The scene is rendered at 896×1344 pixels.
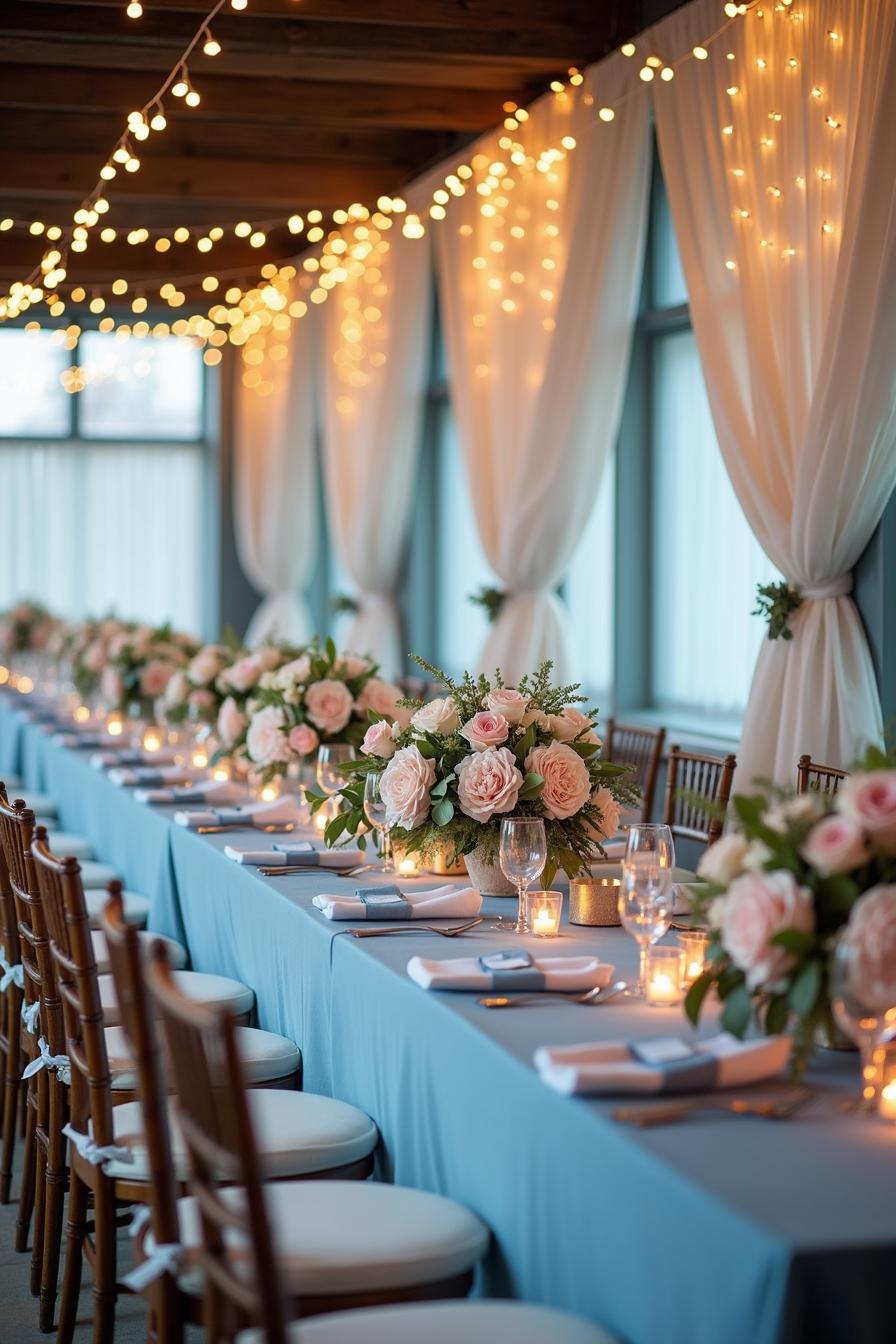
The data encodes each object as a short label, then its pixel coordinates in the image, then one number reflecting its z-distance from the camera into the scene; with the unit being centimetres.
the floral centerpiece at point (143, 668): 714
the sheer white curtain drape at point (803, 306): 480
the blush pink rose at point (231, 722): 526
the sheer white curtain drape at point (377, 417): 944
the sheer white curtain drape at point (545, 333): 670
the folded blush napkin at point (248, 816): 459
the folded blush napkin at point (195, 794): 516
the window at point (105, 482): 1276
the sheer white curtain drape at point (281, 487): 1202
